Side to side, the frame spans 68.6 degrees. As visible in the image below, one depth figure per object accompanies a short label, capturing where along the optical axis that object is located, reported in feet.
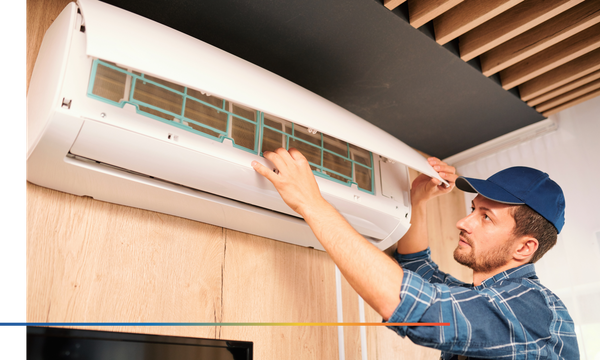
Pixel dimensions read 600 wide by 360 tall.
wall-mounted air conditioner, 2.90
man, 2.89
